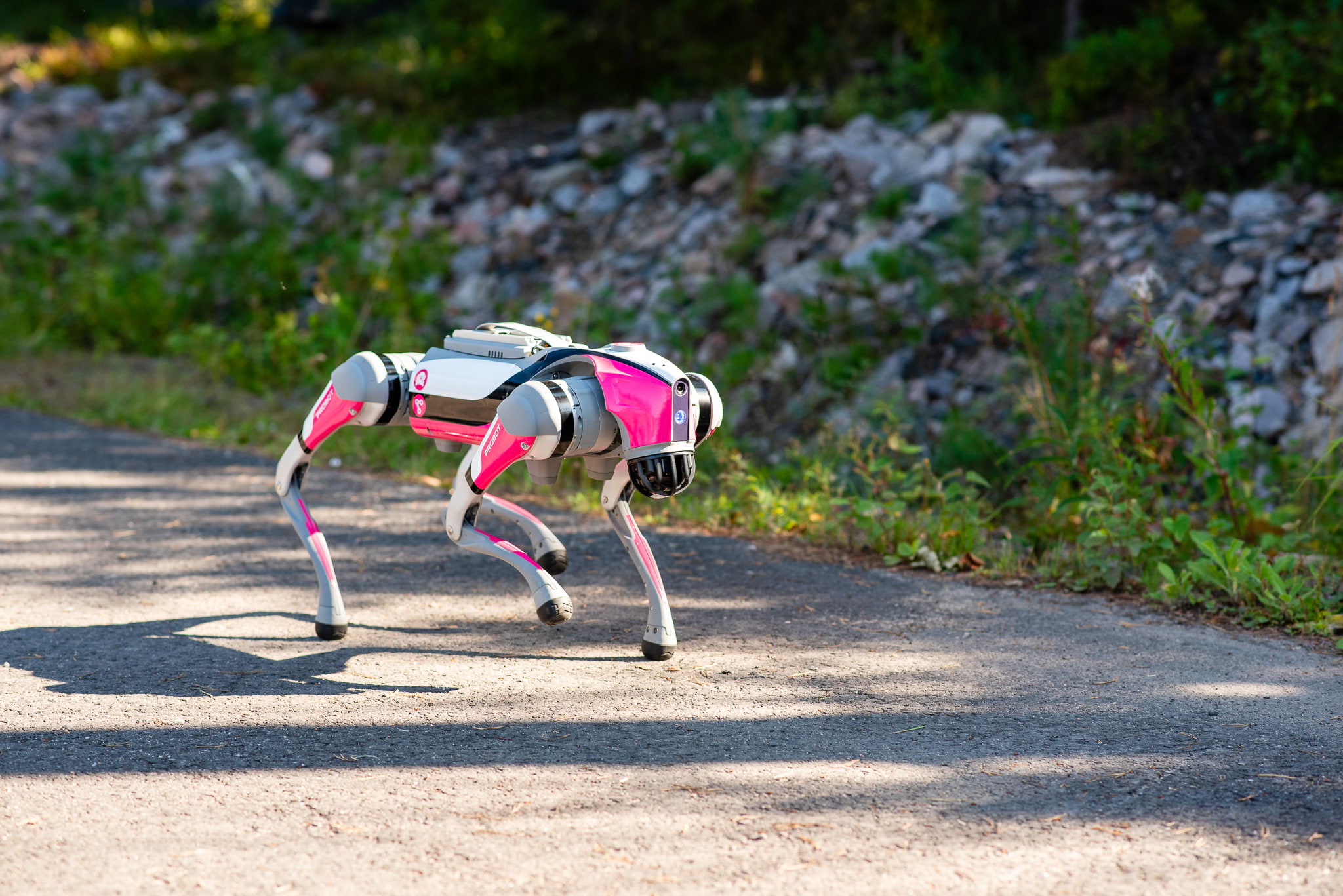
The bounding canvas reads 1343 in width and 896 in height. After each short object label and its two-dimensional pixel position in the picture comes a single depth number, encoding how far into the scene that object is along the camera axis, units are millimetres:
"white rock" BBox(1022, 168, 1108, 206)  18609
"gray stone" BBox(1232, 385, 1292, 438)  14062
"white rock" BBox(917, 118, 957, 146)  20594
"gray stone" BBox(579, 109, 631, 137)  25219
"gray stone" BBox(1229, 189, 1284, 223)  16937
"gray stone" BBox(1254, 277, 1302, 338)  15094
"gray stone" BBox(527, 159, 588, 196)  23734
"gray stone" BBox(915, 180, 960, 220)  18672
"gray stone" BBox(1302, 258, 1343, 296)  14891
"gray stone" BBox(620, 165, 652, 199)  22906
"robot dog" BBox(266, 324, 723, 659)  6473
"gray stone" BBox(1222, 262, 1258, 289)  15711
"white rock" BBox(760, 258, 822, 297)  18141
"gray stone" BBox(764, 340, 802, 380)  17281
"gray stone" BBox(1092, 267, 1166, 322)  15502
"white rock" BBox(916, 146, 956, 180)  19594
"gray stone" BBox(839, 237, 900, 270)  18125
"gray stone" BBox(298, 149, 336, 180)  25609
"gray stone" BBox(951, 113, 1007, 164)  19812
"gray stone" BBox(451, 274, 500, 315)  21281
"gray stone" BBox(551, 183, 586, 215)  23172
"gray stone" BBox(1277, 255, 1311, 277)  15367
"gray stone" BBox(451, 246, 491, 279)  22422
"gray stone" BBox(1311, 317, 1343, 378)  14039
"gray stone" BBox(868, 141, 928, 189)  19766
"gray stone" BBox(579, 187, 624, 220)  22828
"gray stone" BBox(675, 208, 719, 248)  20562
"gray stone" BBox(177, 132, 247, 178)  26781
